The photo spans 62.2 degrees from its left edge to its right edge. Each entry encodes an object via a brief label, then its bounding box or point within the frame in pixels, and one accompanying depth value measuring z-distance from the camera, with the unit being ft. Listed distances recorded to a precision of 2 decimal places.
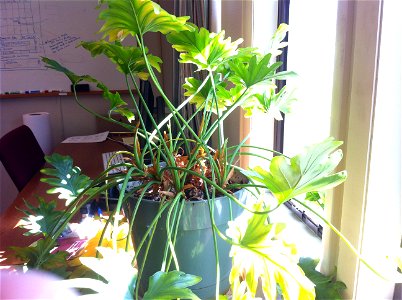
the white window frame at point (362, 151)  1.47
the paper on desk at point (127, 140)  6.80
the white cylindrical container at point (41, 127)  7.85
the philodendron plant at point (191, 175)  1.10
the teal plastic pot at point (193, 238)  1.61
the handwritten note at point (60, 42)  8.23
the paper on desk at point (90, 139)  7.32
